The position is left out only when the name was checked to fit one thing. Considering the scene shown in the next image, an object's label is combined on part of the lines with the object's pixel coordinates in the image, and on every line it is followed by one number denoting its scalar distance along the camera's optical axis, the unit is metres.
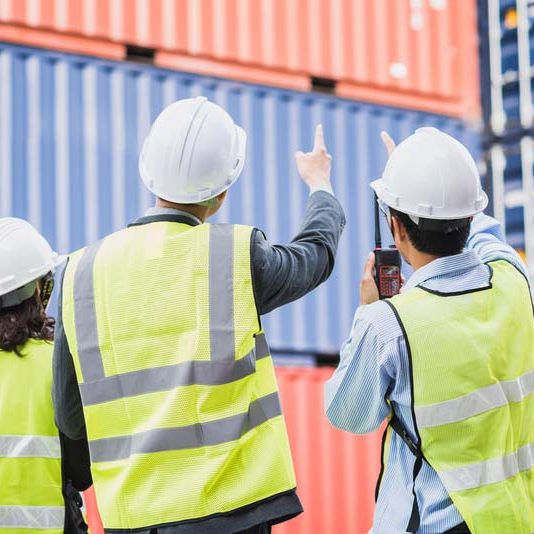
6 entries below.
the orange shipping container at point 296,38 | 15.29
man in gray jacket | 5.41
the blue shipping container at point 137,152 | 14.66
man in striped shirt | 5.52
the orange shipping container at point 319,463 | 15.77
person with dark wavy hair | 6.52
